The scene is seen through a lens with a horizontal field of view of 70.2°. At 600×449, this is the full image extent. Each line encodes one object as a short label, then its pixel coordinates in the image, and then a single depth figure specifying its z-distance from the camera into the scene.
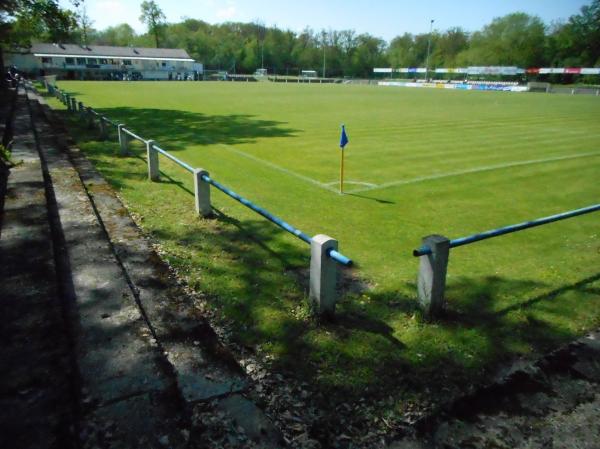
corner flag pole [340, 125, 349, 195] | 9.80
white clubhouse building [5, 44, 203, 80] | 90.44
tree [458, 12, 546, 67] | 100.50
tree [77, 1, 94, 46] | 114.41
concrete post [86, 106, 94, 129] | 19.18
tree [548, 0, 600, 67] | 91.06
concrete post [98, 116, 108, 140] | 16.47
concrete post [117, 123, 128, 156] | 13.70
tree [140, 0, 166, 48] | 121.36
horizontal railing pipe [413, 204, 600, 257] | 4.50
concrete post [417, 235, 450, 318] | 4.47
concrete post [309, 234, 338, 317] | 4.39
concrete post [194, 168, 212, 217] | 7.98
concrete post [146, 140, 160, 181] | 10.57
